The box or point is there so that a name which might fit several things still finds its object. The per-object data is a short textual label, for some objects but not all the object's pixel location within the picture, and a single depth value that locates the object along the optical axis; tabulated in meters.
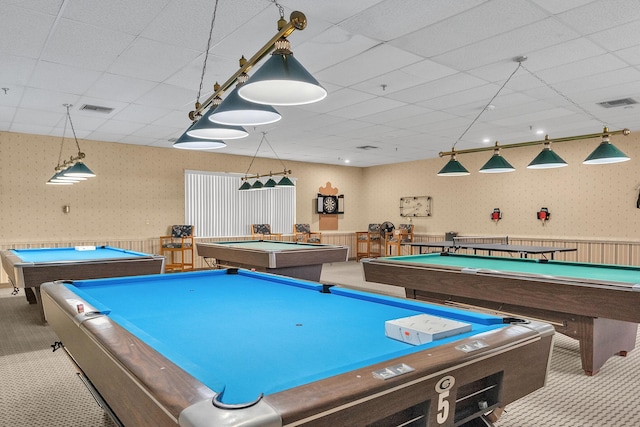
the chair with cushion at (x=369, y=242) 11.84
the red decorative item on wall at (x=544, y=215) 8.82
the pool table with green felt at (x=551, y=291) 3.08
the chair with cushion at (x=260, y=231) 10.59
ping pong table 6.32
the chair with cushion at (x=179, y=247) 8.96
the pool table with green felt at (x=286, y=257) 5.74
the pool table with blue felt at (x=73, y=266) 4.24
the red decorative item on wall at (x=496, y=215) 9.62
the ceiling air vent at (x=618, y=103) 5.51
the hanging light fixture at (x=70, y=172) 5.43
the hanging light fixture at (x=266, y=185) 8.21
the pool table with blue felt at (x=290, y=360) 1.10
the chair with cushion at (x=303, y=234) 11.19
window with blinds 9.81
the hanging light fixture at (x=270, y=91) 2.00
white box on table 1.58
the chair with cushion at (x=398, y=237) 10.91
